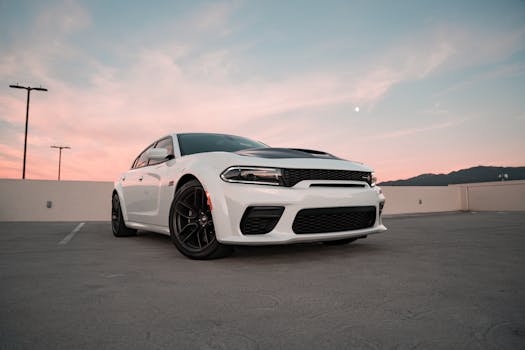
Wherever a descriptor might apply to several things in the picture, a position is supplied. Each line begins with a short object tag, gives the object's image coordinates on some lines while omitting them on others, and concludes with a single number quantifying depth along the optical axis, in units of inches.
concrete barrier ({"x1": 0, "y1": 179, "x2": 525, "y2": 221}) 459.5
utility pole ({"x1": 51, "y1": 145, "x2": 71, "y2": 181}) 1787.9
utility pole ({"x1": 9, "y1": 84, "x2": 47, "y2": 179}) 982.2
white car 121.6
